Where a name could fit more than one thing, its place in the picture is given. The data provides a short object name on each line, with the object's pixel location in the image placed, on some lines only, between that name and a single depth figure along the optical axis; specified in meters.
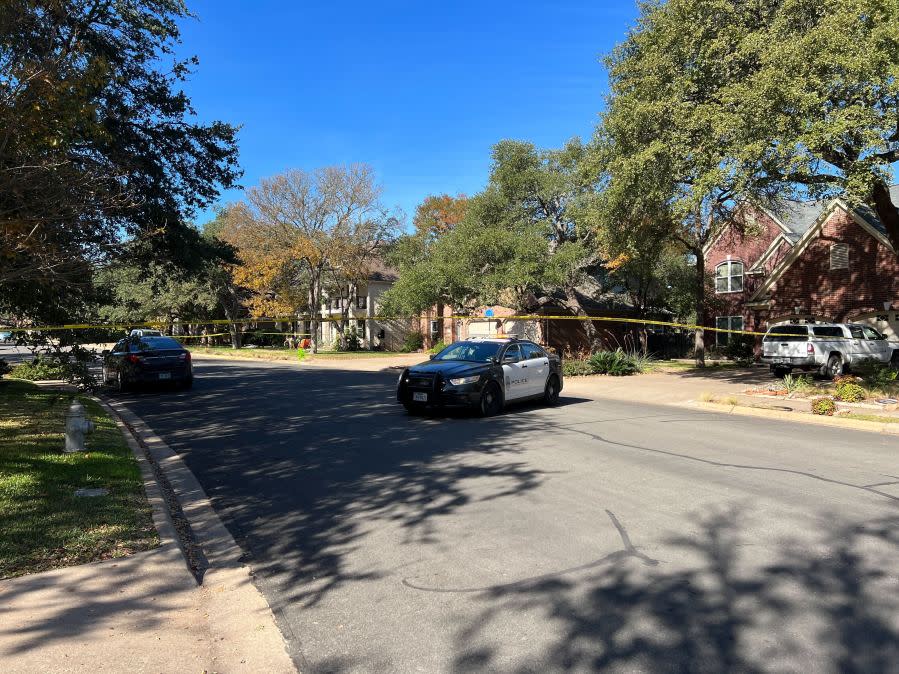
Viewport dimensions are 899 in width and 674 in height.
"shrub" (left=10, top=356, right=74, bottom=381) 19.62
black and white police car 11.48
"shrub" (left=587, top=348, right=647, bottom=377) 22.27
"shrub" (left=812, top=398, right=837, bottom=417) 12.21
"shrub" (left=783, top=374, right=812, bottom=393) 14.94
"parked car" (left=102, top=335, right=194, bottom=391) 16.41
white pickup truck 20.22
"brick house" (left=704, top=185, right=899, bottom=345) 26.30
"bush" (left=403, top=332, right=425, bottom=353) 40.41
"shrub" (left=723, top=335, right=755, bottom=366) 29.34
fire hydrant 7.85
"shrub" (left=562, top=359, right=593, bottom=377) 21.98
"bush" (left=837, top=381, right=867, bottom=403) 13.21
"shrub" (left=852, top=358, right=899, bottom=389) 14.44
